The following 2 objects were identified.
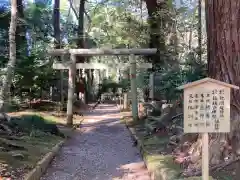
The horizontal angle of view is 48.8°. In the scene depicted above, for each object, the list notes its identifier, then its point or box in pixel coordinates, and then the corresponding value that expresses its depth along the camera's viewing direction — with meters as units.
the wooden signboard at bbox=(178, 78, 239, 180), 3.06
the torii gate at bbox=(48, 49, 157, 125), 10.06
